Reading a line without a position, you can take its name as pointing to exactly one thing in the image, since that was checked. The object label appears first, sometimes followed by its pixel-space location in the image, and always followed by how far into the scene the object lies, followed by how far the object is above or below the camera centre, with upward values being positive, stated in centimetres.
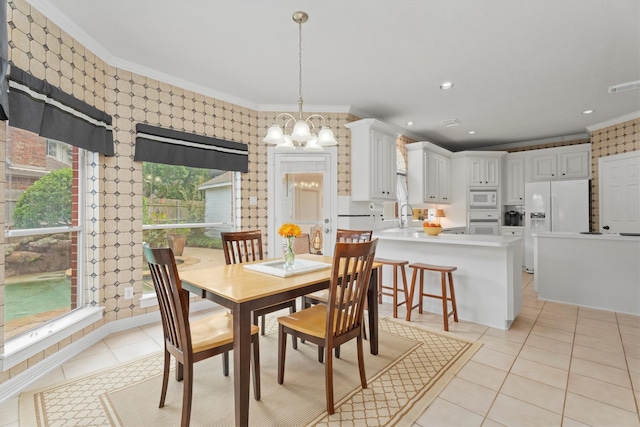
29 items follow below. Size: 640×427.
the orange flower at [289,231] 214 -13
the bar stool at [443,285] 296 -73
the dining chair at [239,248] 270 -32
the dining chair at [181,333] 151 -70
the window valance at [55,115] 196 +74
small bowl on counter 356 -20
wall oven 635 -20
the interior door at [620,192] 450 +33
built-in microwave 636 +30
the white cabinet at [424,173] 551 +77
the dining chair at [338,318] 174 -69
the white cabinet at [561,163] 560 +97
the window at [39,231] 213 -14
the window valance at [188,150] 311 +73
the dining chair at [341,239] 261 -26
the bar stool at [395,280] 325 -72
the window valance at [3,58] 162 +86
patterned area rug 172 -116
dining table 154 -46
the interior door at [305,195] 419 +26
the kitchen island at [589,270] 340 -68
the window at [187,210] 333 +4
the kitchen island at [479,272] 299 -60
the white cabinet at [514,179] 632 +72
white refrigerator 515 +10
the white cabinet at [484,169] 632 +93
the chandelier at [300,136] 220 +58
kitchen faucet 541 -12
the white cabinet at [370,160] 417 +76
